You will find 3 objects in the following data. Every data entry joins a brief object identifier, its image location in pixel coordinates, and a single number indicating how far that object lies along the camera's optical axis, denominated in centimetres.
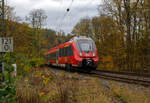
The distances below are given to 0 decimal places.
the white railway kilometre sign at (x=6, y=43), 759
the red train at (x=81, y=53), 1388
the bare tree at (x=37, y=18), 2980
